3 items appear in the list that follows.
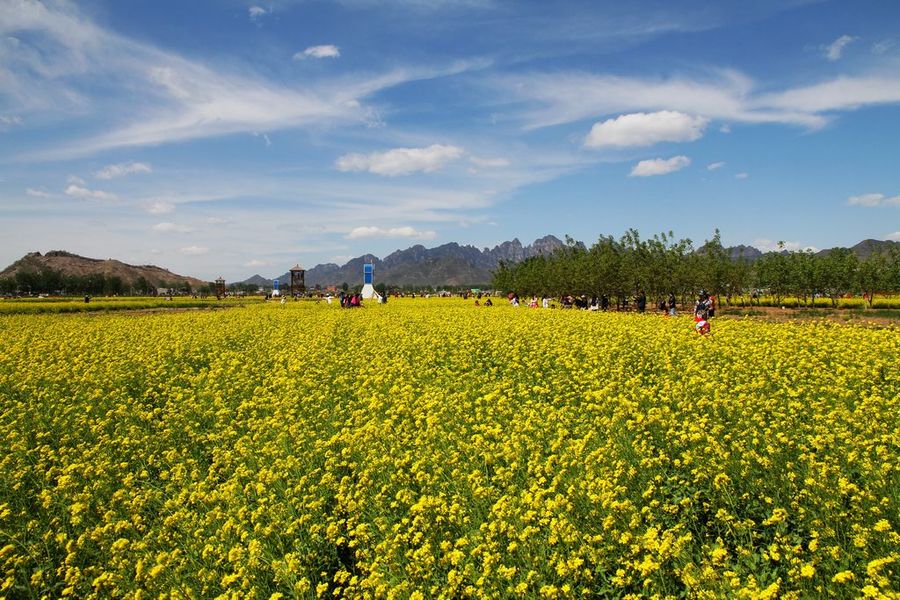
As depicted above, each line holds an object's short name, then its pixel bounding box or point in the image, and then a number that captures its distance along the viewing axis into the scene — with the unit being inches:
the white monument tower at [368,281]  3097.9
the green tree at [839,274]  2393.0
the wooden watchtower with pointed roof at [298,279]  3932.1
